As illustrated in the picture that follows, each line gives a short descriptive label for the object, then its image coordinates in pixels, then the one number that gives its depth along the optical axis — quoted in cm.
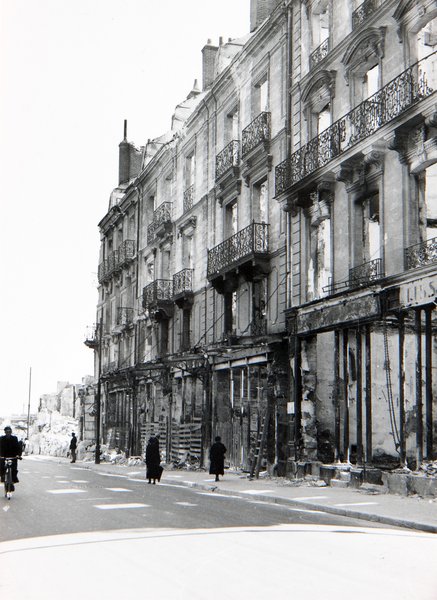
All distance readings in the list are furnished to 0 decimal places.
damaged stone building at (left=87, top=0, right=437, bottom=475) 1686
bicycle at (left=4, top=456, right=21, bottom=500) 1465
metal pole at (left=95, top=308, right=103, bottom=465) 3425
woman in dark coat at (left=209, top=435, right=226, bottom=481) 2044
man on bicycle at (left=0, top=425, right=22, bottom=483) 1531
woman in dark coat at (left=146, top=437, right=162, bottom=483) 2044
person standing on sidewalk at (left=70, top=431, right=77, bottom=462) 3806
